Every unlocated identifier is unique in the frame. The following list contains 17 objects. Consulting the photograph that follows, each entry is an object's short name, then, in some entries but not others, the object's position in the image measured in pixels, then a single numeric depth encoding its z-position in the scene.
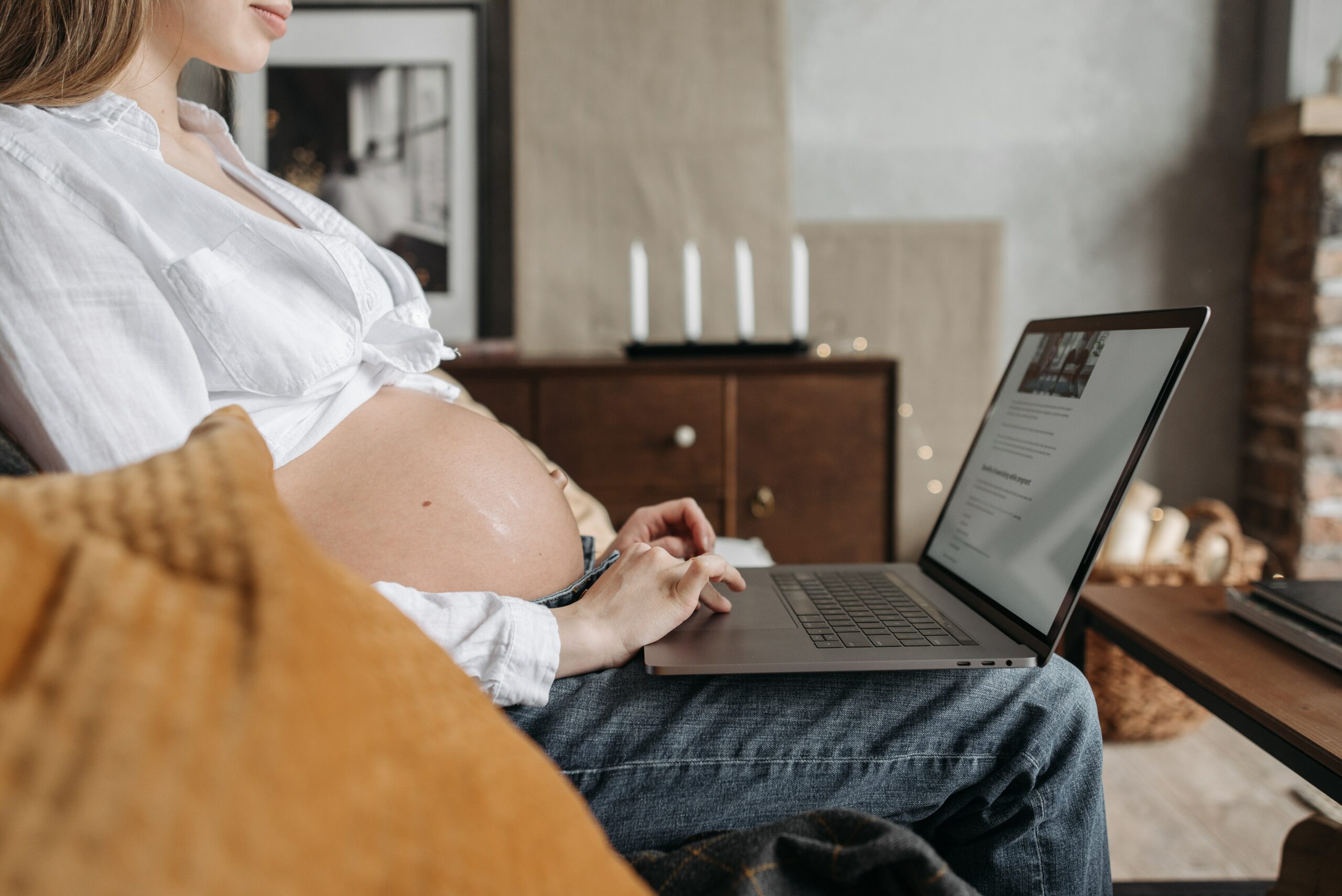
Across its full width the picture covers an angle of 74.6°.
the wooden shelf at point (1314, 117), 2.05
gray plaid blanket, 0.49
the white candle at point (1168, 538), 1.97
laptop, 0.64
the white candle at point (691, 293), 1.95
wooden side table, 0.65
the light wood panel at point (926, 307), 2.26
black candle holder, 1.91
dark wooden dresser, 1.83
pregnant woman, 0.59
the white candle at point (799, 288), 1.87
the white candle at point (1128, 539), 1.95
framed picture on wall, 2.14
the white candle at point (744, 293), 1.88
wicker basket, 1.63
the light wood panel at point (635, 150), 2.05
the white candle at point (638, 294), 1.95
